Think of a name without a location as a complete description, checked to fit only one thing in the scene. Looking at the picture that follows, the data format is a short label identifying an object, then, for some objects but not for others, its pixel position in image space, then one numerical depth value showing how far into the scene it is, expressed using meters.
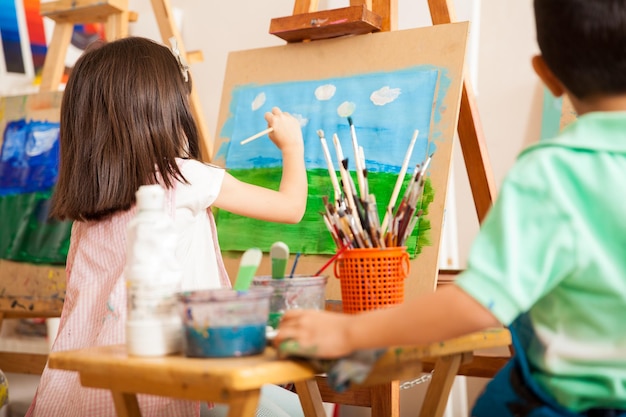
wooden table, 0.79
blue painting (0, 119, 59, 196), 2.31
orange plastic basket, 1.13
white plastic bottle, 0.90
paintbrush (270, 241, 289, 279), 1.05
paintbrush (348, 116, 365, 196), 1.23
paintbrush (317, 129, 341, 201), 1.26
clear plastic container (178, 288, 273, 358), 0.85
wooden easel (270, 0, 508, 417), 1.65
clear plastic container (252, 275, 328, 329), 1.04
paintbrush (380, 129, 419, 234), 1.21
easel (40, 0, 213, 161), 2.23
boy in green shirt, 0.79
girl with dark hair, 1.28
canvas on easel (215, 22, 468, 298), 1.58
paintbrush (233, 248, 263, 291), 0.94
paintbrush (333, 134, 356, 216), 1.21
